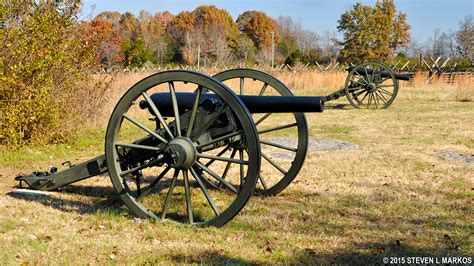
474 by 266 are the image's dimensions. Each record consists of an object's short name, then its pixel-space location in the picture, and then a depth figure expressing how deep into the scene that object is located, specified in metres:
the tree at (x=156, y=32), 62.78
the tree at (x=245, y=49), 60.88
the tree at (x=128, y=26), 71.12
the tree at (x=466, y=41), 52.16
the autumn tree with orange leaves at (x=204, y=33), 61.53
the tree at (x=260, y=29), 74.69
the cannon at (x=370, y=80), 17.88
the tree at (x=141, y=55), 44.57
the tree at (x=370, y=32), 48.41
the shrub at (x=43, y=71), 8.62
